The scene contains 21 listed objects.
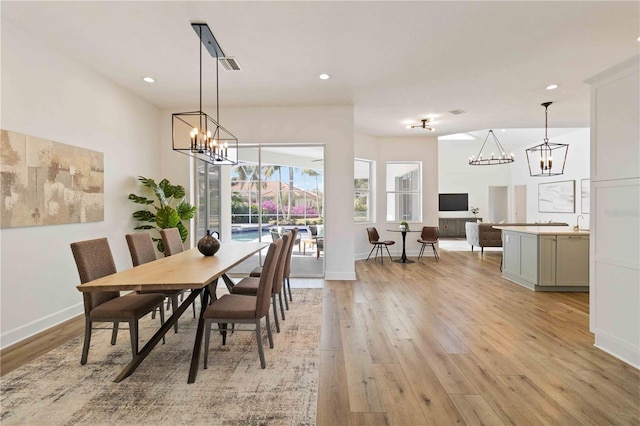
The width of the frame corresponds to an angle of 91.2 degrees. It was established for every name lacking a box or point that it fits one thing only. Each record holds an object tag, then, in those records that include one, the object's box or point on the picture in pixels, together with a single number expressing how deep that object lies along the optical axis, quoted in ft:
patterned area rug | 6.08
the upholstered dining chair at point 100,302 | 7.88
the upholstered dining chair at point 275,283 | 10.07
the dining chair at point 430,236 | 23.98
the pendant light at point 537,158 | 30.90
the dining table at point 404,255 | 23.08
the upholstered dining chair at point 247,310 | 7.84
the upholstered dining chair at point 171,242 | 11.86
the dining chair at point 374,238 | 22.58
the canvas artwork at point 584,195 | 27.12
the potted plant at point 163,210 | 15.24
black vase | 10.63
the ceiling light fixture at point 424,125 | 20.51
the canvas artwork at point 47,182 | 9.34
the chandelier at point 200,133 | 9.59
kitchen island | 14.84
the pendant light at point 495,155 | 28.68
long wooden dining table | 6.81
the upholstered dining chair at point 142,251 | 10.12
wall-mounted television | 41.24
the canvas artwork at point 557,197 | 28.99
